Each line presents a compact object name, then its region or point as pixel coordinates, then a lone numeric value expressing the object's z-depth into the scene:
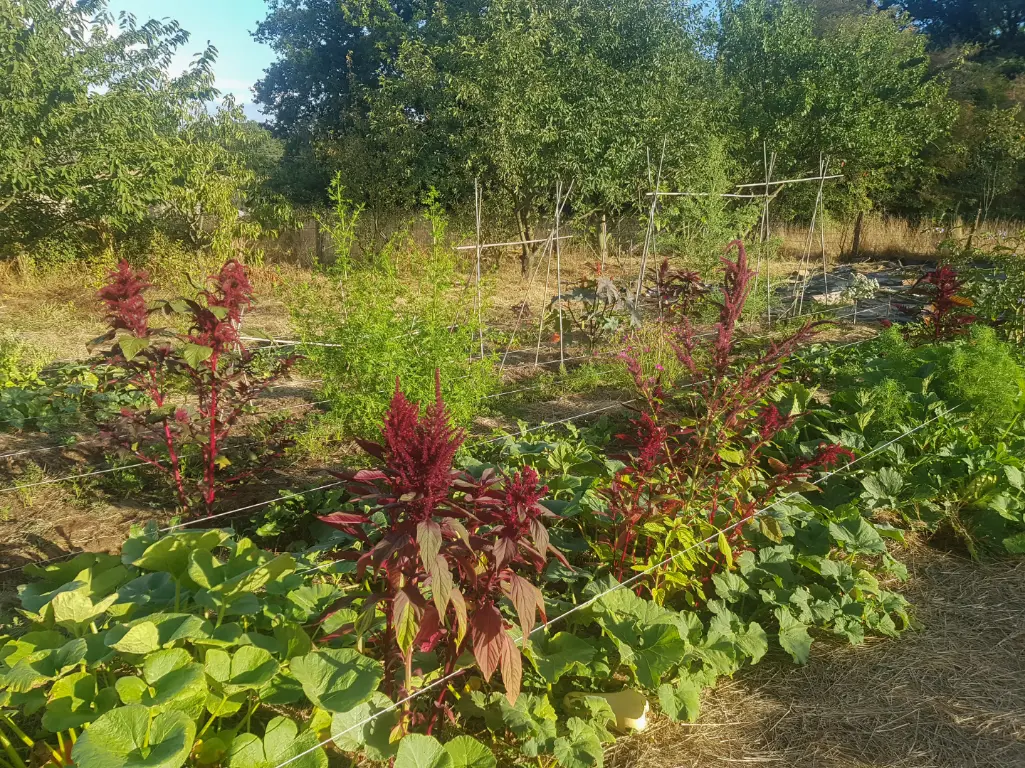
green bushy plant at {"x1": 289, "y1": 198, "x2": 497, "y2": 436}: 3.47
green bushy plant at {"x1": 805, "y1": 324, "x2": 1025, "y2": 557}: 2.97
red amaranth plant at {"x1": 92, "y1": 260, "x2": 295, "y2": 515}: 2.53
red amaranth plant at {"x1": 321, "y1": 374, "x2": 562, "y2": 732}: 1.38
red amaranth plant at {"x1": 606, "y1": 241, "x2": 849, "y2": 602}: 2.30
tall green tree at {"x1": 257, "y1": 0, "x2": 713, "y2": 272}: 9.46
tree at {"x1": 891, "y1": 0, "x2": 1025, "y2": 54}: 22.73
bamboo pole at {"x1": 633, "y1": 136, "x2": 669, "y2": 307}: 5.55
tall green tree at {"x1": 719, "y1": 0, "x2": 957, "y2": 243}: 12.75
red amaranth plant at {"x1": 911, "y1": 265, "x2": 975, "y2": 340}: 4.40
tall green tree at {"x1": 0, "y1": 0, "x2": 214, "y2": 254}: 7.39
